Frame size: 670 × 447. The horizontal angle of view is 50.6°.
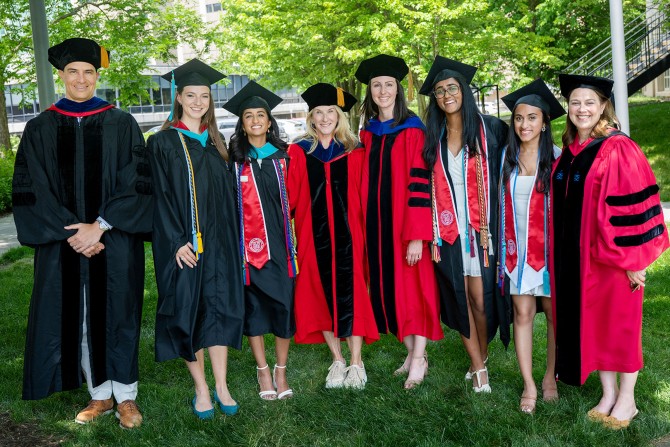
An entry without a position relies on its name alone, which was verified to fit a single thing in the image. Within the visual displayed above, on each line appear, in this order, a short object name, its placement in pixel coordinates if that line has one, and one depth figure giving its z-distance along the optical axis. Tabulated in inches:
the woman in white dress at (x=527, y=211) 157.1
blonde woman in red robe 176.2
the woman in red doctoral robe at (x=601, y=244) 141.2
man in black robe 157.8
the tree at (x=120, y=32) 594.2
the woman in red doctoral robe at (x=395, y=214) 173.9
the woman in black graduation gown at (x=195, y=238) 158.2
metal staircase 584.7
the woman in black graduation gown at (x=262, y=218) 167.6
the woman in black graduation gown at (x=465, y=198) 165.2
